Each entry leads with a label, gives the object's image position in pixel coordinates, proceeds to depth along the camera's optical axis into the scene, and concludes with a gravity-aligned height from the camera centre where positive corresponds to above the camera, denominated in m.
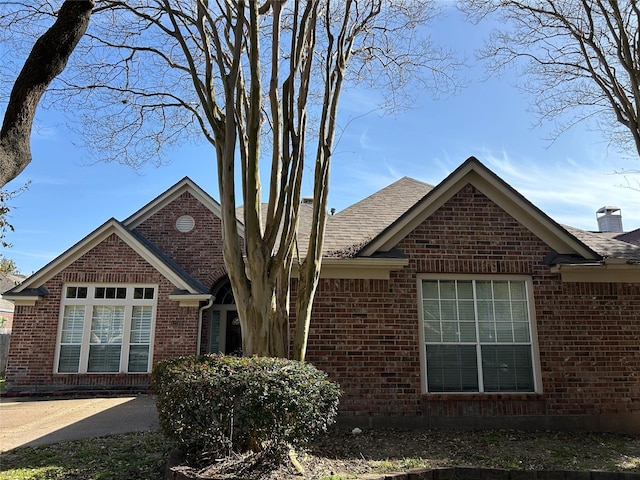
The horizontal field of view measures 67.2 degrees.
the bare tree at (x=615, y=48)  9.10 +5.63
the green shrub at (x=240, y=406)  4.98 -0.76
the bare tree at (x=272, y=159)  6.38 +2.49
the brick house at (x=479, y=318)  8.14 +0.26
